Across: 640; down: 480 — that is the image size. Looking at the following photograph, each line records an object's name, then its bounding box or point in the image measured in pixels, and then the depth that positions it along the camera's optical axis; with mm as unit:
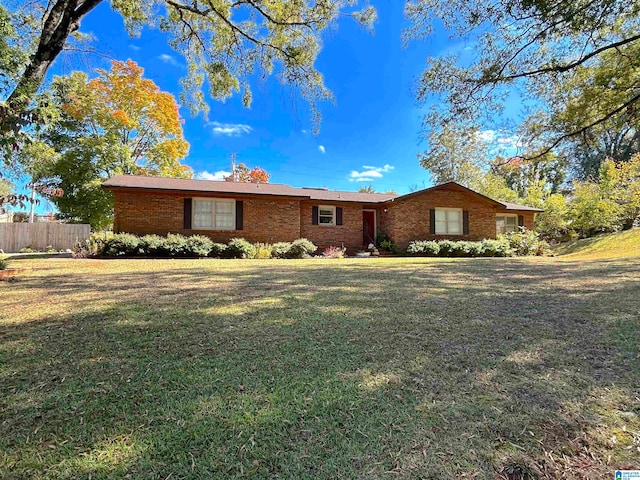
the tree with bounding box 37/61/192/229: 18453
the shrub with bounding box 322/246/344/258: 14961
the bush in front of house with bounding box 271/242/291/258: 13844
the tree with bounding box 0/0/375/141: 8406
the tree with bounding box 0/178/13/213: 26297
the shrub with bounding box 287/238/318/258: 14031
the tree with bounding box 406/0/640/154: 6207
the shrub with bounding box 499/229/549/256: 17469
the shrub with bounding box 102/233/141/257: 12125
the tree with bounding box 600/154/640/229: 18312
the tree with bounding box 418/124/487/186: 31109
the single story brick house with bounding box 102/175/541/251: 14203
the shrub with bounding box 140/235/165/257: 12461
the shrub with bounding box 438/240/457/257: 16219
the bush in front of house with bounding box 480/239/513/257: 16594
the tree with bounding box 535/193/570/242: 21469
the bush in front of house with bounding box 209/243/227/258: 13461
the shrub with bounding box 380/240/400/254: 16875
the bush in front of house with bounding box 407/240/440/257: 15930
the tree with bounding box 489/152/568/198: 29770
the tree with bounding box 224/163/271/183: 35562
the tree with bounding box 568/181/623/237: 19141
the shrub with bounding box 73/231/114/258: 12148
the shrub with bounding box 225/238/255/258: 13531
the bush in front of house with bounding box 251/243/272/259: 13398
